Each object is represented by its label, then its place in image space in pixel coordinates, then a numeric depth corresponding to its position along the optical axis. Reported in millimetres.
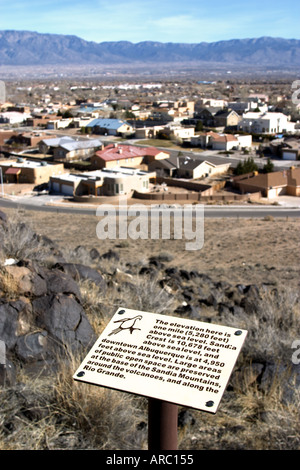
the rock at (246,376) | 7949
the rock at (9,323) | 8242
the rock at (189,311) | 12273
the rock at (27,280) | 9500
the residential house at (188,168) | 50906
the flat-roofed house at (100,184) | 44062
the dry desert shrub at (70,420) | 6062
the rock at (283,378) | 7721
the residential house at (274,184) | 44969
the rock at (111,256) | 20034
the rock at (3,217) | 15852
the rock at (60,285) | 10070
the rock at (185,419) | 6871
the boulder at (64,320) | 8656
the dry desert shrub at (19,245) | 12602
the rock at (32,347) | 8172
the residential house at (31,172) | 49562
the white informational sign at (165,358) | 4383
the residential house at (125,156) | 52625
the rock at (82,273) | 12375
